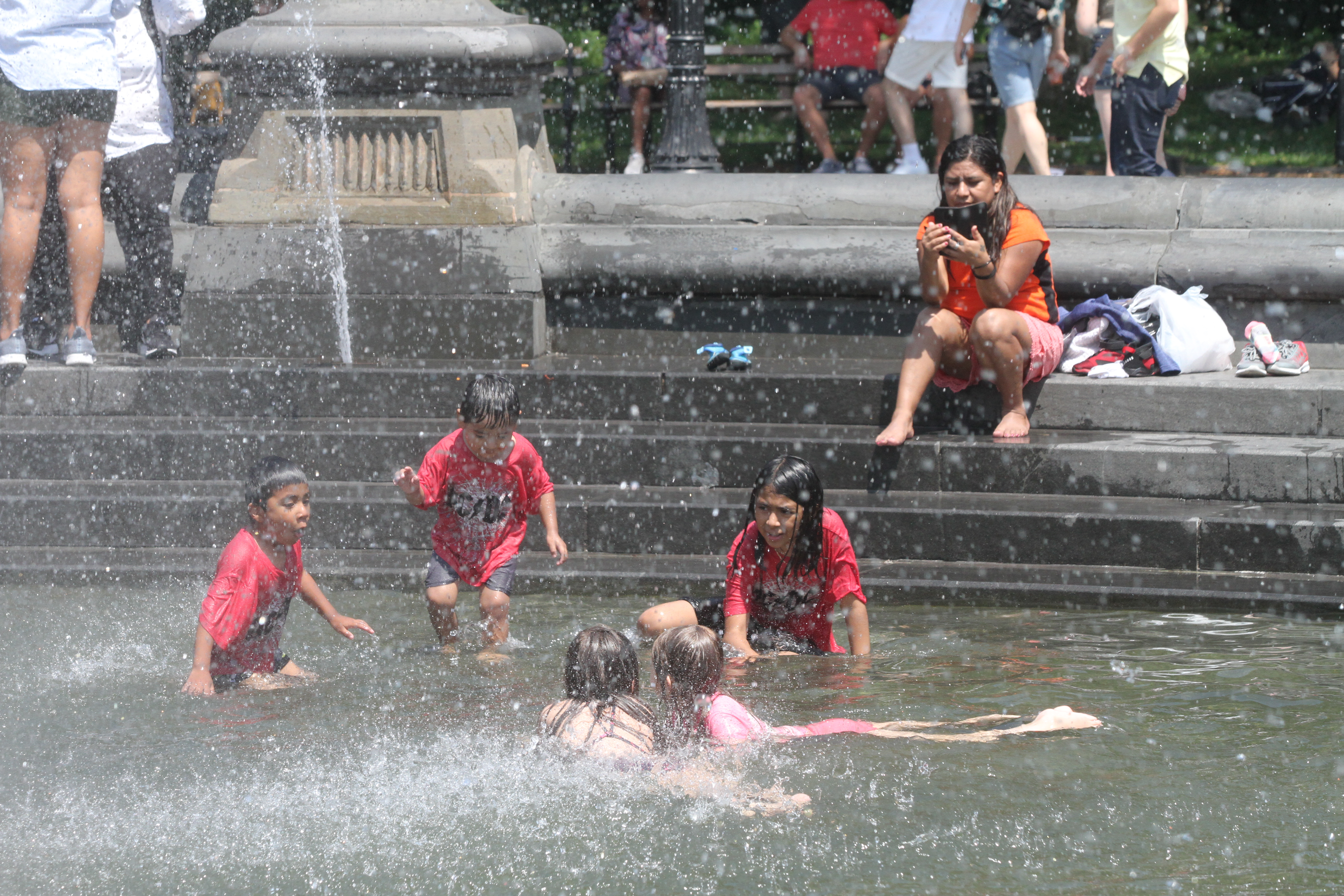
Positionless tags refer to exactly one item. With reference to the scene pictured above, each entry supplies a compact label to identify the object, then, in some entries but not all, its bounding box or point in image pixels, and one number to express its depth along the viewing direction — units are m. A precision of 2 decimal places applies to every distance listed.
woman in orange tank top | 12.49
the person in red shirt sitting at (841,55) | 20.47
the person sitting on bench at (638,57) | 22.12
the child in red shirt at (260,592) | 9.53
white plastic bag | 13.34
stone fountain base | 14.80
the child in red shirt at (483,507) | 10.66
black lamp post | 17.81
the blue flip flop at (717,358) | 14.03
